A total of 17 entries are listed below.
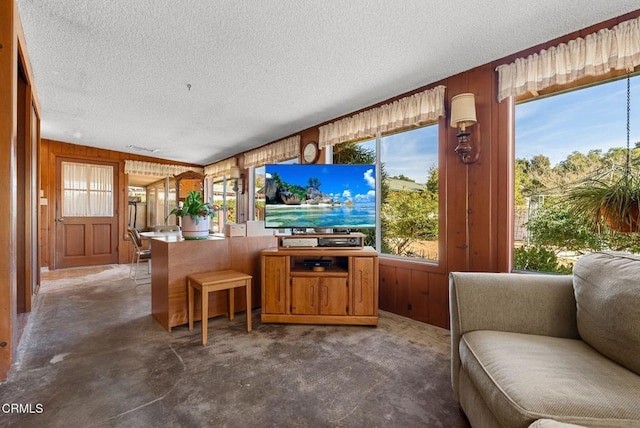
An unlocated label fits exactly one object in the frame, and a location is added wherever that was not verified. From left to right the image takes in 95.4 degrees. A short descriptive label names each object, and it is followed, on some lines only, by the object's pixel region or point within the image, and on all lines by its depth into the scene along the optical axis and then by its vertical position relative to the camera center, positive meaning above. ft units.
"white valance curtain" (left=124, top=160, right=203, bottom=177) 18.93 +3.13
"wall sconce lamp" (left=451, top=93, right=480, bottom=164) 7.39 +2.36
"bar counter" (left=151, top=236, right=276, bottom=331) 8.21 -1.59
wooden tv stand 8.51 -2.26
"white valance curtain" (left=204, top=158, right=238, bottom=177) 19.15 +3.23
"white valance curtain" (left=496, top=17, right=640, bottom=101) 5.69 +3.28
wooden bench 7.32 -1.87
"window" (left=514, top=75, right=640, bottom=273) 6.20 +1.16
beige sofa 2.93 -1.86
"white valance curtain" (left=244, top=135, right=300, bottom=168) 14.19 +3.24
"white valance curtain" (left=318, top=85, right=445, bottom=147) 8.70 +3.24
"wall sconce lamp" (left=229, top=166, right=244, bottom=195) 18.40 +2.26
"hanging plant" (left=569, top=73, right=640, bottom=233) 4.90 +0.16
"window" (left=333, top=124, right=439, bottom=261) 9.38 +0.73
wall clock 13.03 +2.79
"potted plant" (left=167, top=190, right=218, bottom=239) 9.12 -0.07
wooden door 16.96 +0.08
